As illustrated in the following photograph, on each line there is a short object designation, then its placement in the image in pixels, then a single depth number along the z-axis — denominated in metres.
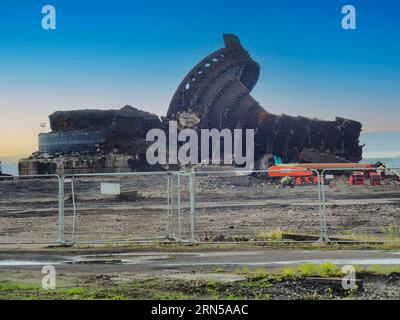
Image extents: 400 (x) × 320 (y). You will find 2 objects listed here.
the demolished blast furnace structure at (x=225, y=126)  55.56
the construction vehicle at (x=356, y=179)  39.69
